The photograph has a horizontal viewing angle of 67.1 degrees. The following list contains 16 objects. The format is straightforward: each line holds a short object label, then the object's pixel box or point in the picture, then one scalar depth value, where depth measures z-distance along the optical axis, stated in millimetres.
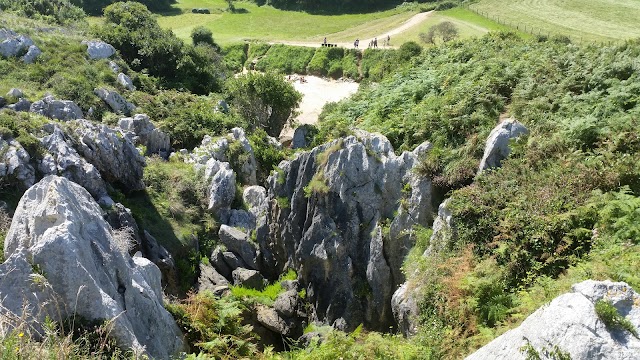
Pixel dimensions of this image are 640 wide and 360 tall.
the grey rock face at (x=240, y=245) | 24375
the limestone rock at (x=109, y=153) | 25436
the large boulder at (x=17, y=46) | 37562
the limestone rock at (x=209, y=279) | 22516
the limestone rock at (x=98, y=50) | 43750
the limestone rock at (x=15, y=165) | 21312
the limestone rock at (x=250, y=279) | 21694
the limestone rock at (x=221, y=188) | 28547
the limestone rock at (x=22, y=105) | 28281
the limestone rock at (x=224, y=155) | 33031
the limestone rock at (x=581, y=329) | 7449
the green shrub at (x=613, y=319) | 7566
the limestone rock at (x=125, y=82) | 41456
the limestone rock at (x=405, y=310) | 15039
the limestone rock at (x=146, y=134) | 32938
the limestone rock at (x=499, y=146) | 17141
